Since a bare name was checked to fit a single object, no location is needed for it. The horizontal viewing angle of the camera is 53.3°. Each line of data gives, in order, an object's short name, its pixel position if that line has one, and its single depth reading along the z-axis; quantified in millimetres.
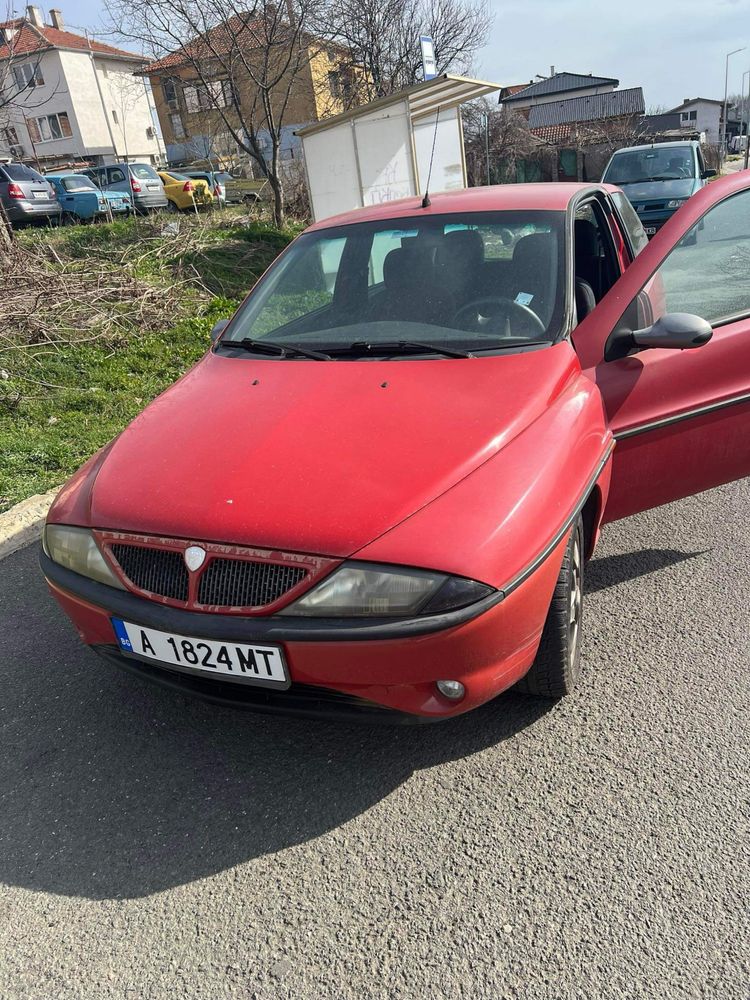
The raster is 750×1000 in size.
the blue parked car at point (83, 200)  20016
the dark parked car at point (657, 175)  14242
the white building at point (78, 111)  48781
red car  2031
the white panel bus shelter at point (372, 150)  11297
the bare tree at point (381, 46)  22656
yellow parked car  23095
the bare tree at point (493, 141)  28969
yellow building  13594
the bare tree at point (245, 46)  13008
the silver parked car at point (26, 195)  18594
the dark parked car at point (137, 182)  21219
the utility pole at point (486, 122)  25475
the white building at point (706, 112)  69900
